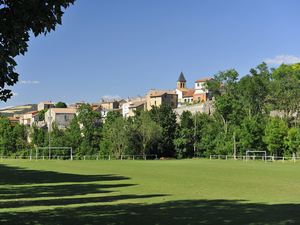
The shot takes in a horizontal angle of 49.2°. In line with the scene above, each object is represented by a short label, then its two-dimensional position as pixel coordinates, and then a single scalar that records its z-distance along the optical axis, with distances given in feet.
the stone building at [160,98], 432.25
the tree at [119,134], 233.08
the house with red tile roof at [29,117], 509.76
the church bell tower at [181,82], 626.64
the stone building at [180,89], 501.76
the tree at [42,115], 492.21
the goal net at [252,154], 200.25
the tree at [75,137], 291.17
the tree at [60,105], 523.01
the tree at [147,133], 227.40
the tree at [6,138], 301.63
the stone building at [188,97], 473.02
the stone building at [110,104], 567.01
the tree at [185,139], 238.68
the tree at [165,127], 240.12
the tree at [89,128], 284.45
